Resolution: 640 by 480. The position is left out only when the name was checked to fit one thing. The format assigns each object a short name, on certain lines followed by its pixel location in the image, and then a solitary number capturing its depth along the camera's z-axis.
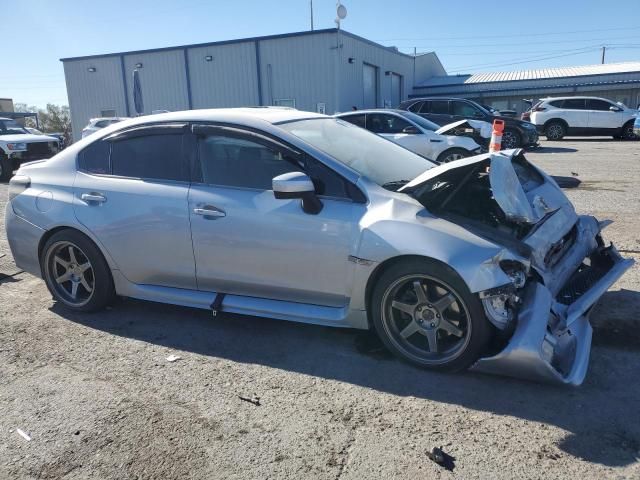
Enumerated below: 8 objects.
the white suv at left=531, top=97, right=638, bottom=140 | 21.59
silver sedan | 3.19
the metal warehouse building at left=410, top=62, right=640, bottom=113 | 33.44
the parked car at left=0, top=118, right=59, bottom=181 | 15.08
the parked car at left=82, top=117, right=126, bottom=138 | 19.78
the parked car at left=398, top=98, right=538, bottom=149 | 17.09
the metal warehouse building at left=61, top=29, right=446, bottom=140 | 25.59
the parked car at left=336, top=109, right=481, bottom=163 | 11.16
